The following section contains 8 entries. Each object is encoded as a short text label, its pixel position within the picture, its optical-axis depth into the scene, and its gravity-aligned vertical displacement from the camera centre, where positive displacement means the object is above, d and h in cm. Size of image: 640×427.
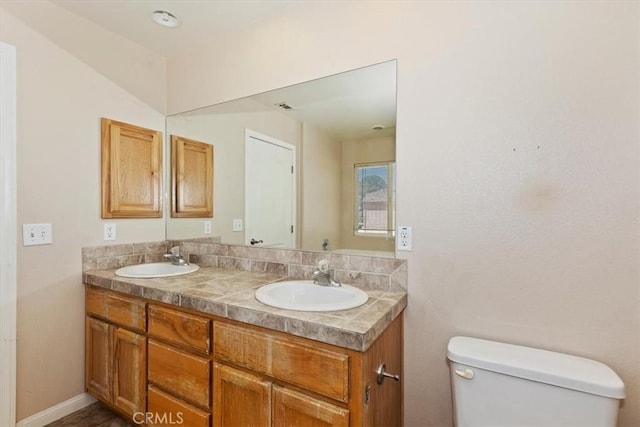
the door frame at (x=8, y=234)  154 -12
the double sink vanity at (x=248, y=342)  105 -54
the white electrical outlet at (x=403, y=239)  144 -13
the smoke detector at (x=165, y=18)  181 +118
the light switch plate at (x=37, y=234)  163 -13
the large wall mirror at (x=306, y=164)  157 +29
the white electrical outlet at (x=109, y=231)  199 -13
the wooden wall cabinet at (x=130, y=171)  197 +28
